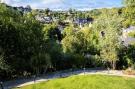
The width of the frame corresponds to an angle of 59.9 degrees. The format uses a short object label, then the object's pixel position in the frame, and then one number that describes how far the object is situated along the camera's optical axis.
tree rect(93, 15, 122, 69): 22.41
